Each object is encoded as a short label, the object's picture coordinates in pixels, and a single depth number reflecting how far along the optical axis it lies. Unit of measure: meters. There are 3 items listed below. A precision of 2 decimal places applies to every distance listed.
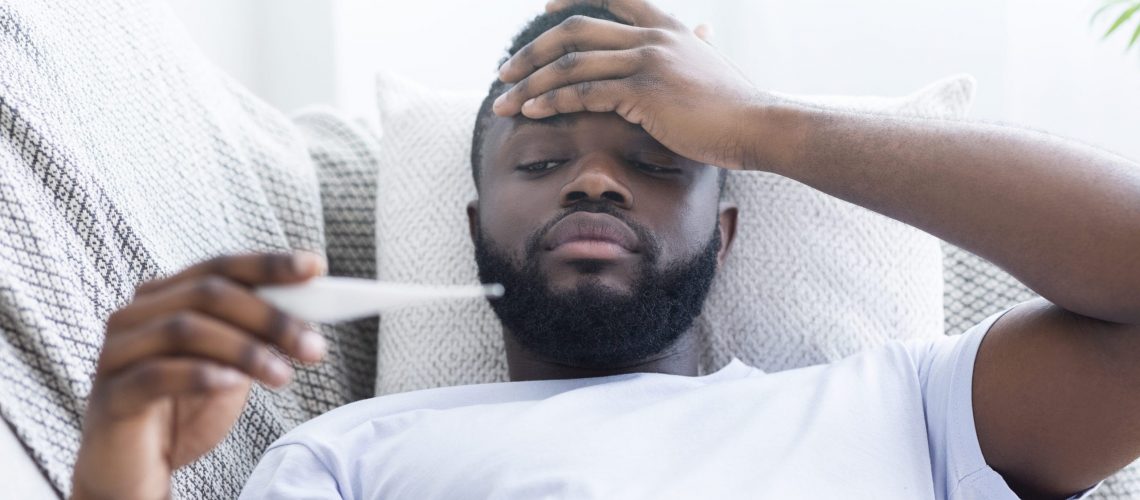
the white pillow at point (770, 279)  1.26
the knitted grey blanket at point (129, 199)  0.87
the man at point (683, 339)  0.87
